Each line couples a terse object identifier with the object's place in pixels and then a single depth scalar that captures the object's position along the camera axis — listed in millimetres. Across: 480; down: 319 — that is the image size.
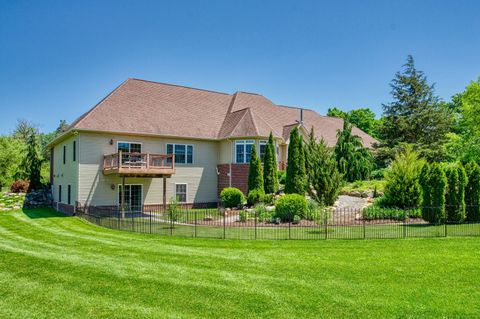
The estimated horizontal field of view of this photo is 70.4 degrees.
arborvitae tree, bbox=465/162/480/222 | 15135
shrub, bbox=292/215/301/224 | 16503
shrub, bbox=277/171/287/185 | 26844
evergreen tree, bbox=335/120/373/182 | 28469
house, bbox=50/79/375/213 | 22031
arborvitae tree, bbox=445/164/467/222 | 14758
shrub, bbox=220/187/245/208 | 22234
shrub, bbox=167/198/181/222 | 17694
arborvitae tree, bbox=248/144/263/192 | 23219
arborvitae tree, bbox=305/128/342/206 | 19688
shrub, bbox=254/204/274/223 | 17219
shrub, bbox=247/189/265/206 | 22406
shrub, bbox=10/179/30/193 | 32844
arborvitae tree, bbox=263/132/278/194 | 23984
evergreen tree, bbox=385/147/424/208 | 17828
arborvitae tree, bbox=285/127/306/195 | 21969
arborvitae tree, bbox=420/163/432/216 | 15093
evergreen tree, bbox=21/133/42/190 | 31984
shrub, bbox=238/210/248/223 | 16916
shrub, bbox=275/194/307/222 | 17000
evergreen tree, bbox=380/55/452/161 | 33719
